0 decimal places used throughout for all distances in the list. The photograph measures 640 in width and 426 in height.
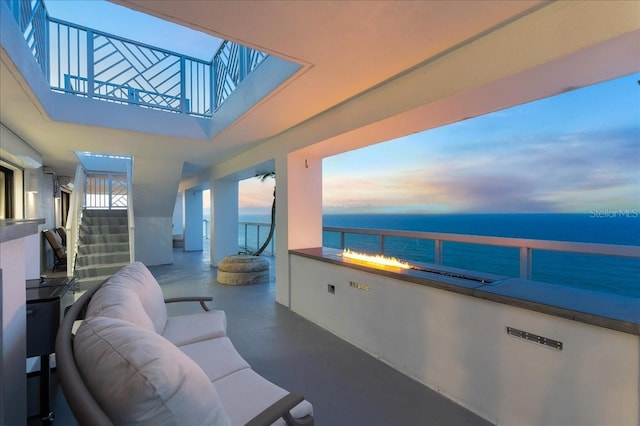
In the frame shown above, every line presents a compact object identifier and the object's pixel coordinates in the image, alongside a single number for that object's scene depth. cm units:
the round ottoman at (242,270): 541
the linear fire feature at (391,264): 228
